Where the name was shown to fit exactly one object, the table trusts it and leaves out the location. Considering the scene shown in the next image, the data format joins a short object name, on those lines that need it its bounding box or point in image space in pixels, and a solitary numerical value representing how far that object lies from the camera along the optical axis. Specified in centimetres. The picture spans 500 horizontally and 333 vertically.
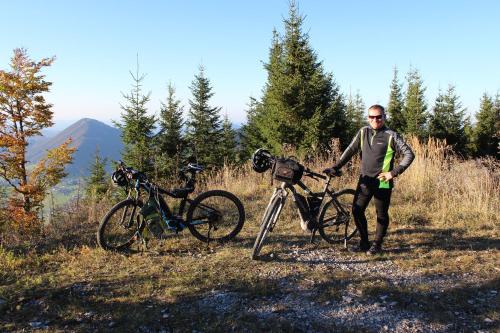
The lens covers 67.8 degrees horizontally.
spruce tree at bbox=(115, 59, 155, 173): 2066
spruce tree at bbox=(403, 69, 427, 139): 2484
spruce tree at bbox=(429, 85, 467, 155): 2556
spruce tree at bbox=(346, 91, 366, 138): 2821
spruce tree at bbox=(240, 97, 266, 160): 2090
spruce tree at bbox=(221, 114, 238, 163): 2339
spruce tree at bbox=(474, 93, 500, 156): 2676
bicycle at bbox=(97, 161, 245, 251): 545
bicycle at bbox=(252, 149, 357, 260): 504
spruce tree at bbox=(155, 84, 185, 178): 2282
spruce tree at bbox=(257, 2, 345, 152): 1642
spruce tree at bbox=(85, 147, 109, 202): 2717
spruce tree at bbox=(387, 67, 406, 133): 2698
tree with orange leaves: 2019
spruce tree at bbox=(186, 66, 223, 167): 2378
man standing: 490
